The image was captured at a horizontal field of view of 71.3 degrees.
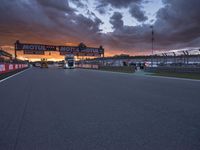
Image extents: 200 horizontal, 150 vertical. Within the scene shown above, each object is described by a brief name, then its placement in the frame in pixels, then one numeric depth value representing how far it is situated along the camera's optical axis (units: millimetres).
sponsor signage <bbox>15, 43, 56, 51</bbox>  36141
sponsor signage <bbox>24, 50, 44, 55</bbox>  37499
